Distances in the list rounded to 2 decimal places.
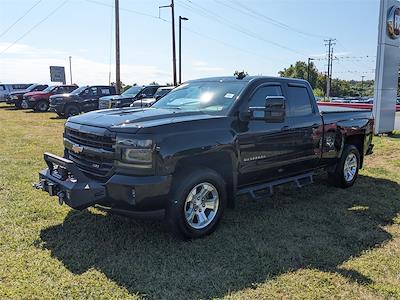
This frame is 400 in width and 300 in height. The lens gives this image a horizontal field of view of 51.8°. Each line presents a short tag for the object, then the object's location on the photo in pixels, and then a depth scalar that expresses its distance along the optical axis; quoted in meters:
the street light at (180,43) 36.92
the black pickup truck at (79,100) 20.77
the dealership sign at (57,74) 49.81
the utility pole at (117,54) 24.62
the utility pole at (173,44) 33.62
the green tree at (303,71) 99.81
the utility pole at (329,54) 89.99
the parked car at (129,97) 18.45
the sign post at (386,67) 14.12
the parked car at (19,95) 28.00
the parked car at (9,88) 33.78
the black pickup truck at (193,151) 4.15
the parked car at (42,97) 25.39
